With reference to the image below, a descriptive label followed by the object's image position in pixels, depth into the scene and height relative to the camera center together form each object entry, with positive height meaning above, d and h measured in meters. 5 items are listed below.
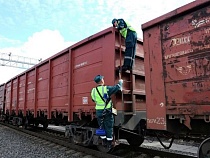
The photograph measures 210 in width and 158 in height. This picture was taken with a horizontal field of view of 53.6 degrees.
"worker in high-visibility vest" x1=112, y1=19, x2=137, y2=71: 4.81 +1.45
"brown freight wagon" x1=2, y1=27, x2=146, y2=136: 4.89 +0.61
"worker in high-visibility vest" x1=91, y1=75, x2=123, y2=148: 4.49 -0.11
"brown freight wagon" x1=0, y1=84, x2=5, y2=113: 15.61 +0.61
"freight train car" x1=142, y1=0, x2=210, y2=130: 3.07 +0.58
